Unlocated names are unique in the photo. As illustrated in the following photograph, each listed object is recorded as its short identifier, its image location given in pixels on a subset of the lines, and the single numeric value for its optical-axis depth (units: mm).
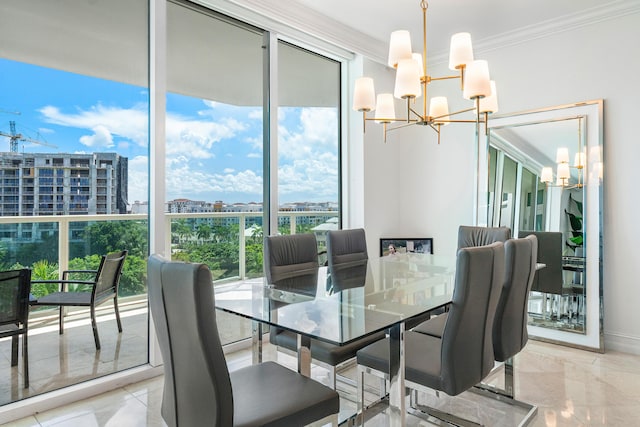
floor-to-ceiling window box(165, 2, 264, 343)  3088
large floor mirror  3465
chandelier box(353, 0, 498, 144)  2137
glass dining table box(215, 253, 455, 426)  1695
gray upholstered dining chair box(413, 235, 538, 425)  2016
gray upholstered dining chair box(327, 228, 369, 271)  3174
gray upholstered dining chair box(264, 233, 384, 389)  2164
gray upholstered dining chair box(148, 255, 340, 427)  1216
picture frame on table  4500
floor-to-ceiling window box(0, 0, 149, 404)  2328
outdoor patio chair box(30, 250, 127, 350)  2504
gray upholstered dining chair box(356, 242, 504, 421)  1644
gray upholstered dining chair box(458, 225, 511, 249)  3211
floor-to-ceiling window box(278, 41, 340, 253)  3836
